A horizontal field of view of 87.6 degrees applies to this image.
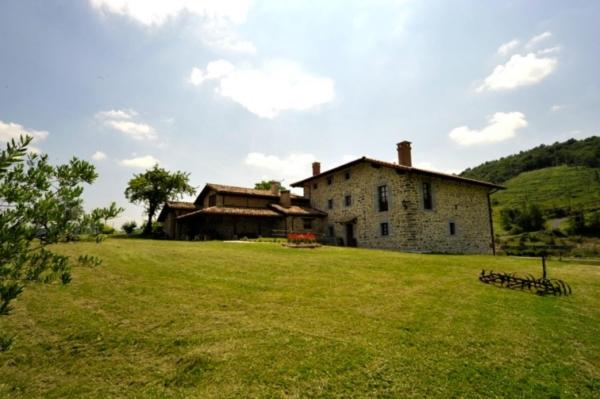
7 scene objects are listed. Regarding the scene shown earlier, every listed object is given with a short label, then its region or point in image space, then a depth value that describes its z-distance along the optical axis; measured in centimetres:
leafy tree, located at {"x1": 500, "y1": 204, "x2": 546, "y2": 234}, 5778
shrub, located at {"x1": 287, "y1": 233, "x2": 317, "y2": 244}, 1998
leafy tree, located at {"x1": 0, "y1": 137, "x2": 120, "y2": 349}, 279
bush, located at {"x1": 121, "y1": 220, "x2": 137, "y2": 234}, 4206
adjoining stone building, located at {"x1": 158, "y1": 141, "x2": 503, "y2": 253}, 2348
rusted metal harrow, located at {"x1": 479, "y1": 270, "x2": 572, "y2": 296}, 960
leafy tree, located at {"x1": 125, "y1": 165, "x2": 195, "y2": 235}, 3997
